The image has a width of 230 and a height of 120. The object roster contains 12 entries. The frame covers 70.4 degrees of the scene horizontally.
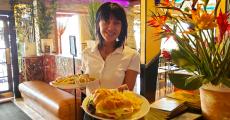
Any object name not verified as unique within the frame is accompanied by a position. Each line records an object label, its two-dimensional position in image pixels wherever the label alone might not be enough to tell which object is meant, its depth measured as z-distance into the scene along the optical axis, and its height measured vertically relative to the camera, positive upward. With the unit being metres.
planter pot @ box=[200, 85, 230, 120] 0.58 -0.20
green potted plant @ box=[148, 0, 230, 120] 0.54 +0.00
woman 1.15 -0.05
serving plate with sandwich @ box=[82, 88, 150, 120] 0.59 -0.22
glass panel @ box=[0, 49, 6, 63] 4.04 -0.16
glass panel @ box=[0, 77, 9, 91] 4.13 -0.88
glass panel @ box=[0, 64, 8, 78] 4.10 -0.52
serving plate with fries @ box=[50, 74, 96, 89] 1.17 -0.25
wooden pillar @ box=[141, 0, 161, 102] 1.93 -0.09
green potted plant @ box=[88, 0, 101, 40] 3.19 +0.67
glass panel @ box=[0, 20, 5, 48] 3.97 +0.28
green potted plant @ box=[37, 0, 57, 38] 4.17 +0.83
